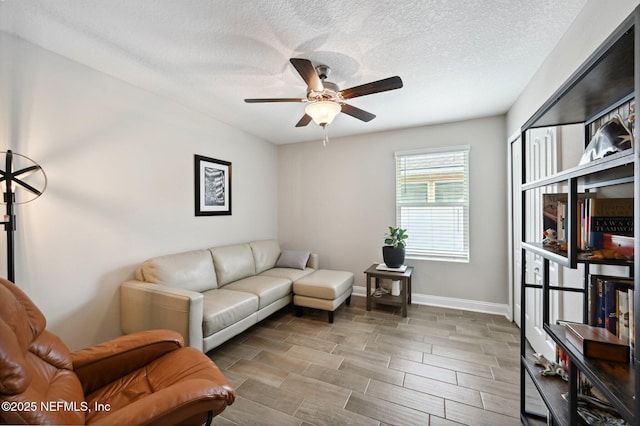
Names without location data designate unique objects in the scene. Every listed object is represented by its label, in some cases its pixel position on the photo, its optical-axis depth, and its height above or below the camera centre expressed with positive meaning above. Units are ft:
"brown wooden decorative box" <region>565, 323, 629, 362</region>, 3.05 -1.62
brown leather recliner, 3.07 -2.66
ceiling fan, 6.01 +3.07
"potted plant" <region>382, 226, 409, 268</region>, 11.60 -1.65
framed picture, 10.80 +1.14
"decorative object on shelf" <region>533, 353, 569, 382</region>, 4.58 -2.83
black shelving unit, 2.42 +0.48
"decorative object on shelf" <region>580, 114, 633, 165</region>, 3.18 +0.94
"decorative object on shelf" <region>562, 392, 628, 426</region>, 3.58 -2.88
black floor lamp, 5.60 +0.62
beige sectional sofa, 7.12 -2.86
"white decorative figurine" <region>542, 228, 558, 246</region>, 4.58 -0.46
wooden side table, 11.05 -3.25
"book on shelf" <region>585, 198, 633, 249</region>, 3.70 -0.08
